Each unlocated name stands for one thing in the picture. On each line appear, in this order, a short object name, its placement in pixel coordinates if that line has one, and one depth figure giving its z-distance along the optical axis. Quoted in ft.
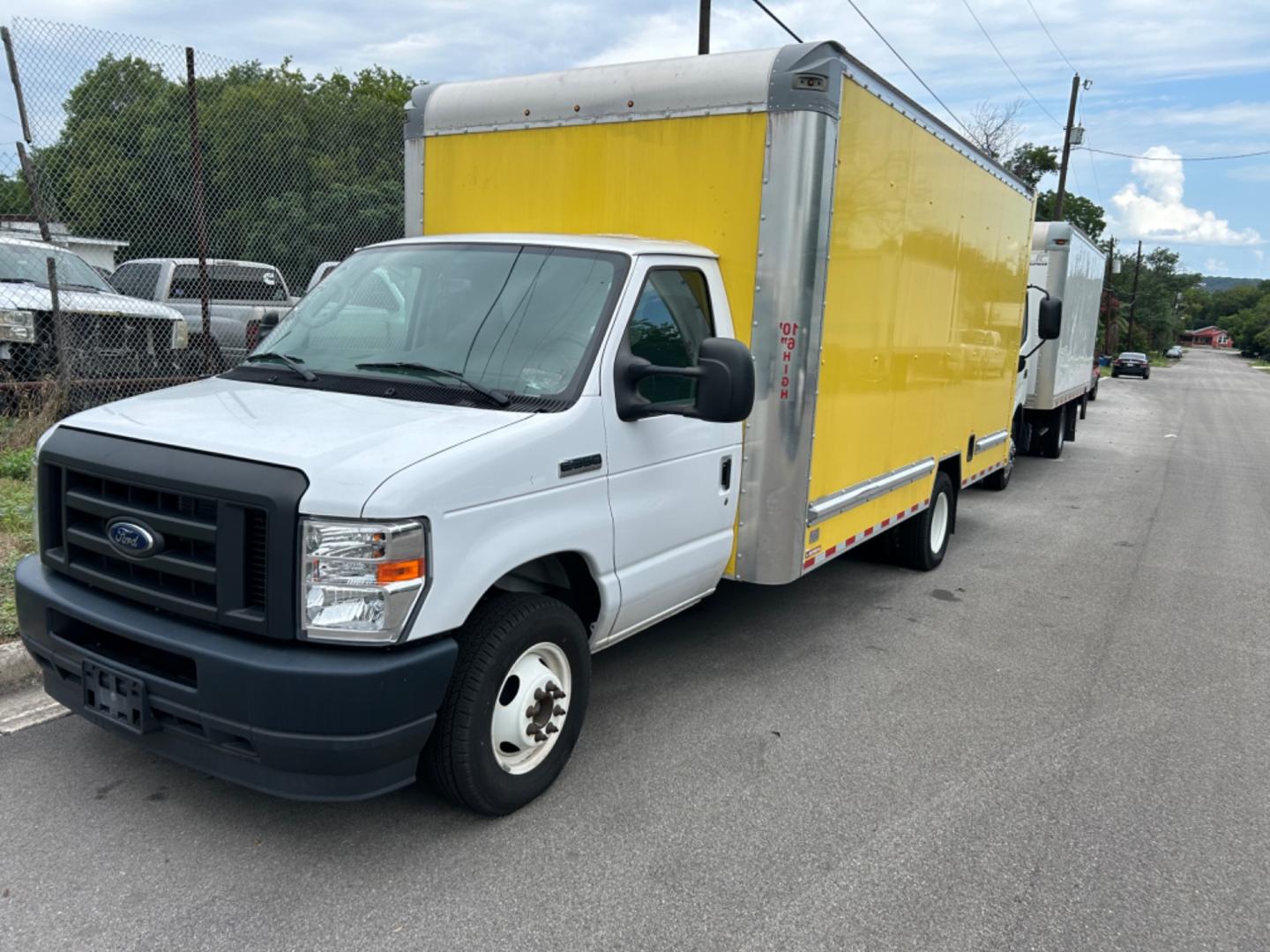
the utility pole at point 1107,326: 199.56
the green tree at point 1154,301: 310.86
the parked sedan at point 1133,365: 169.48
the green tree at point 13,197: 37.93
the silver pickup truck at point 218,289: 40.57
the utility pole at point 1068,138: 129.18
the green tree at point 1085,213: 238.89
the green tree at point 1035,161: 191.52
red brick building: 593.01
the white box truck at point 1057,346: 43.57
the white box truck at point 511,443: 9.83
